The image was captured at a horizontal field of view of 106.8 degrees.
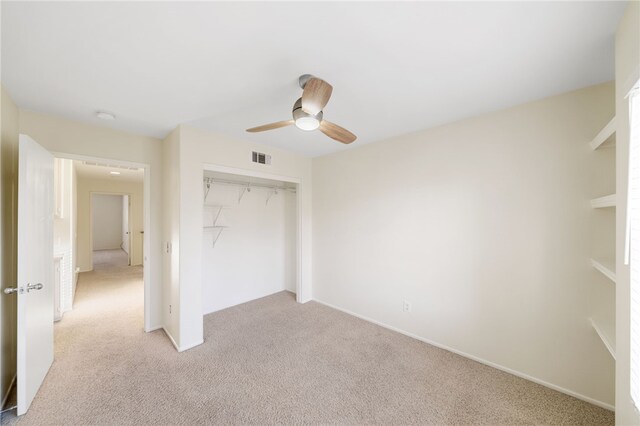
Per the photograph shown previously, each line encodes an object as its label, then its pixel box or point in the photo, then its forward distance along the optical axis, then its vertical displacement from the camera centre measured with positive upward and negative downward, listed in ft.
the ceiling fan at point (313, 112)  4.69 +2.24
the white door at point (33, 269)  5.55 -1.54
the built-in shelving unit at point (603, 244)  5.62 -0.79
